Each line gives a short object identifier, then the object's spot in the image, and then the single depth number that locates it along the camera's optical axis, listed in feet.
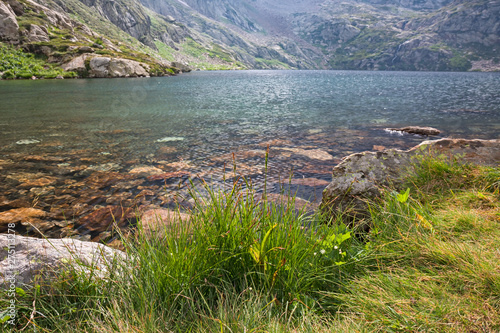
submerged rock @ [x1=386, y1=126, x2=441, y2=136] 57.41
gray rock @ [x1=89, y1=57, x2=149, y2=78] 251.19
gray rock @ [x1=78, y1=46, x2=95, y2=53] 276.60
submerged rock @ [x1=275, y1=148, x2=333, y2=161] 40.86
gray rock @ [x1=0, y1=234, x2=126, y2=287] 9.44
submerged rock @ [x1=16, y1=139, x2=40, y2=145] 45.60
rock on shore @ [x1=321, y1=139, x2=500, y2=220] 19.58
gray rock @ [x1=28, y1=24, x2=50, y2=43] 285.02
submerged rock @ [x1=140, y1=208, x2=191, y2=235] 22.90
